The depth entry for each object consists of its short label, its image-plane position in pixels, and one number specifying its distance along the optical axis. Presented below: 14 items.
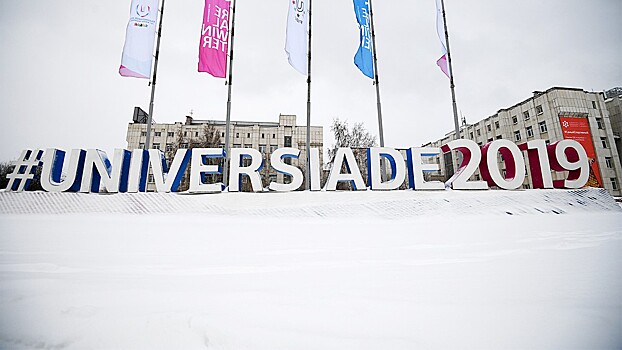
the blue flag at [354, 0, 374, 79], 11.77
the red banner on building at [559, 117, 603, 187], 30.23
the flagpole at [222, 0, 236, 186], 10.22
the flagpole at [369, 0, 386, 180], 12.09
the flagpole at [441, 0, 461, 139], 12.40
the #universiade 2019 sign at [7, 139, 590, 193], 9.23
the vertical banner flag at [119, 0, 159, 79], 10.19
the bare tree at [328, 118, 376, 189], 24.95
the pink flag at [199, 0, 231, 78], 10.54
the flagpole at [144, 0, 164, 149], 10.71
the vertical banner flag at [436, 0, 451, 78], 12.61
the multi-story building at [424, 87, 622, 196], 30.19
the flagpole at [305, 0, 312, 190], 11.43
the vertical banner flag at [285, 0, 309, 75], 11.24
